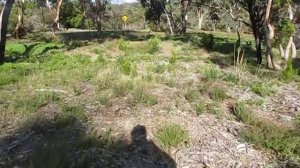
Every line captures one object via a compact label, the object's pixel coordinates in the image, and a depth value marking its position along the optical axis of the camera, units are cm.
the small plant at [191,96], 374
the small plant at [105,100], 358
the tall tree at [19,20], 1251
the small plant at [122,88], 380
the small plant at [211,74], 461
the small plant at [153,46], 685
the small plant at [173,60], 548
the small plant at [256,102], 374
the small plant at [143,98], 357
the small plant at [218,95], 381
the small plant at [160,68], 485
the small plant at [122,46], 710
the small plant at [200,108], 348
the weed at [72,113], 325
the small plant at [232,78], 444
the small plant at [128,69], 463
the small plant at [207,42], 780
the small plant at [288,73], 466
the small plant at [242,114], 332
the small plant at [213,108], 348
